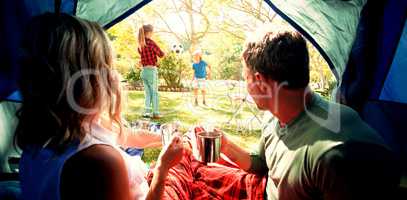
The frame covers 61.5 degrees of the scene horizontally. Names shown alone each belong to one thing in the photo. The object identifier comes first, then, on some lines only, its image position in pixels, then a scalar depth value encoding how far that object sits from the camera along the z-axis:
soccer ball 10.63
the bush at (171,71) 10.05
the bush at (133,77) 9.98
